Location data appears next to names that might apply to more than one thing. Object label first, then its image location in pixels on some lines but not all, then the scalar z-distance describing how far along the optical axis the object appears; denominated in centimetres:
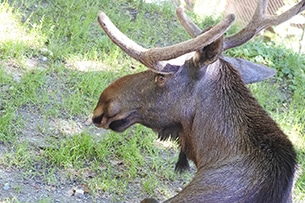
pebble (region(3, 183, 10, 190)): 757
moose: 582
